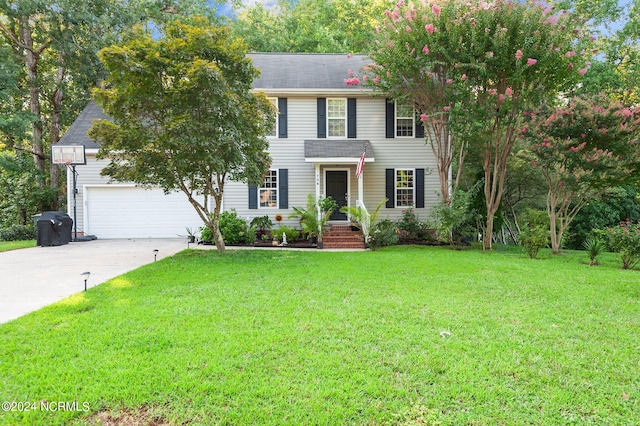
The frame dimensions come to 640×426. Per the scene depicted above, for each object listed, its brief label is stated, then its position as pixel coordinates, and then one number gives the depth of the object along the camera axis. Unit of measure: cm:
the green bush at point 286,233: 1112
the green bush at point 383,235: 1035
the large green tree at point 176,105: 697
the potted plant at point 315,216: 1070
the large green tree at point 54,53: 1408
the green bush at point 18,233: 1285
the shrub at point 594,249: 790
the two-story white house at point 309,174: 1252
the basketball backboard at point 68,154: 1157
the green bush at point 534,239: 850
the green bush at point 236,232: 1100
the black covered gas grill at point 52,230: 1062
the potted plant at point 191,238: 1147
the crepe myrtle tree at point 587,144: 833
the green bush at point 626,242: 725
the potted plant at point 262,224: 1178
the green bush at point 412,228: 1166
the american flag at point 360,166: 1011
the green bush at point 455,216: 983
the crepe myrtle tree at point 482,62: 849
